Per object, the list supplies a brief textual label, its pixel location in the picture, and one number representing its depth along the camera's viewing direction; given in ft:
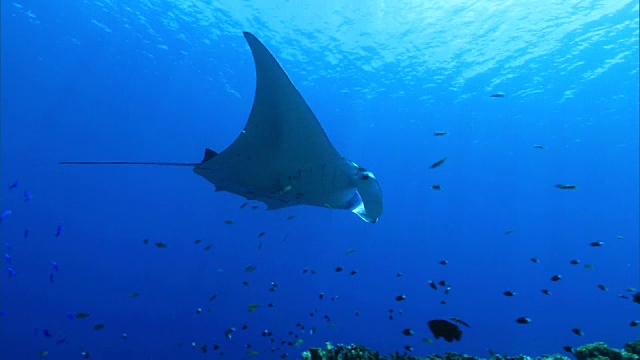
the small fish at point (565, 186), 21.27
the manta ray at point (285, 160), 14.19
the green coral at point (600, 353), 18.76
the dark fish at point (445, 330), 12.95
